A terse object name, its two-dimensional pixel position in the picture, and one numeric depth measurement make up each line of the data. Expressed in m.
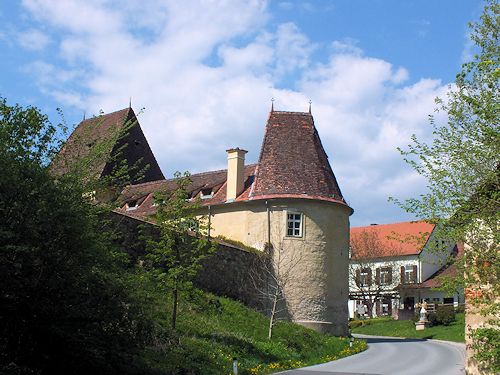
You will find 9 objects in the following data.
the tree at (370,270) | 58.80
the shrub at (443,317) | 43.38
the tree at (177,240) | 21.17
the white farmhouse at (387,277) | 55.56
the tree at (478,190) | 12.50
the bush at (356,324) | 52.06
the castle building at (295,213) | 33.16
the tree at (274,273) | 32.47
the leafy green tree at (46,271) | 11.89
